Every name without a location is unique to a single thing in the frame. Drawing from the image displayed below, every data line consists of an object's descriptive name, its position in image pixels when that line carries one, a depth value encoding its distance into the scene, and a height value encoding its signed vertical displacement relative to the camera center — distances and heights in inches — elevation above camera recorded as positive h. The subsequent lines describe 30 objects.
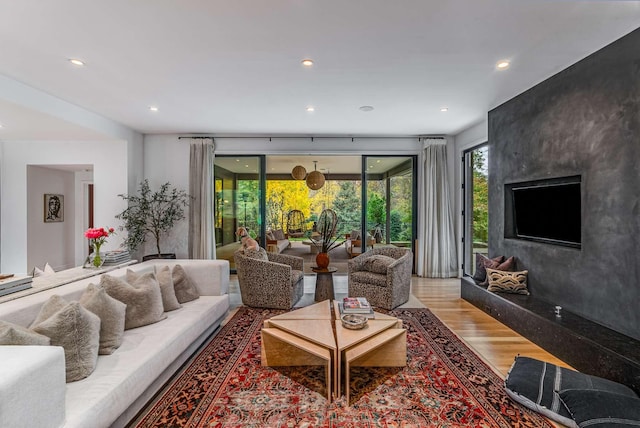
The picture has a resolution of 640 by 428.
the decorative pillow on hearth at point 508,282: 150.9 -33.4
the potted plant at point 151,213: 219.6 -0.1
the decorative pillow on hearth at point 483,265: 167.9 -28.2
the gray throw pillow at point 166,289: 117.0 -28.2
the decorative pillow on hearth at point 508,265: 161.6 -27.2
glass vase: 133.0 -18.7
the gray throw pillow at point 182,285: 129.6 -29.6
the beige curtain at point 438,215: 240.5 -2.5
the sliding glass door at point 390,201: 255.8 +8.7
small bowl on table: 101.0 -34.9
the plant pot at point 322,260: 176.6 -26.4
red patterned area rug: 79.0 -50.8
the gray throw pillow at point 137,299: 100.6 -27.7
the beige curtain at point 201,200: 237.6 +9.4
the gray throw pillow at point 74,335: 70.6 -27.5
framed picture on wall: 242.5 +4.1
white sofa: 51.6 -36.3
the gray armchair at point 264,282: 161.8 -35.4
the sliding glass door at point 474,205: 214.5 +4.8
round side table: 173.2 -39.5
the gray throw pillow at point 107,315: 84.6 -28.0
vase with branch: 176.9 -18.5
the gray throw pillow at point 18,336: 61.6 -24.2
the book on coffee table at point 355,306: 114.0 -34.1
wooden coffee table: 89.0 -38.6
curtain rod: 245.4 +56.9
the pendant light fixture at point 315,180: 289.9 +29.0
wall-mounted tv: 127.1 -0.8
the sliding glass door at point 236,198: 252.7 +11.5
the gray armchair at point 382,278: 163.8 -34.7
